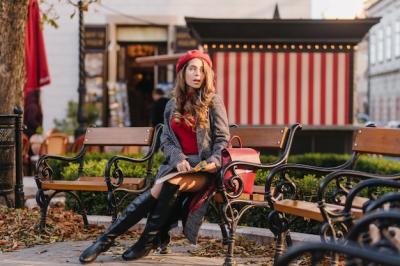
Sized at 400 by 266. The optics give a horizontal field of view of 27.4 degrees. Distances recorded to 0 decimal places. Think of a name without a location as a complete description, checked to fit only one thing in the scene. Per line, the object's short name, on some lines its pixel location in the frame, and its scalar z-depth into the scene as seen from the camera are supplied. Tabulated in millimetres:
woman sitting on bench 5590
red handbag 5660
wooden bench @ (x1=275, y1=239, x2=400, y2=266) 2713
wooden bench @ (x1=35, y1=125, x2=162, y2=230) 6753
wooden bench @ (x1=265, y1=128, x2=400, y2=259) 4766
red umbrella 11701
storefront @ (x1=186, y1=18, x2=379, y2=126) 12172
